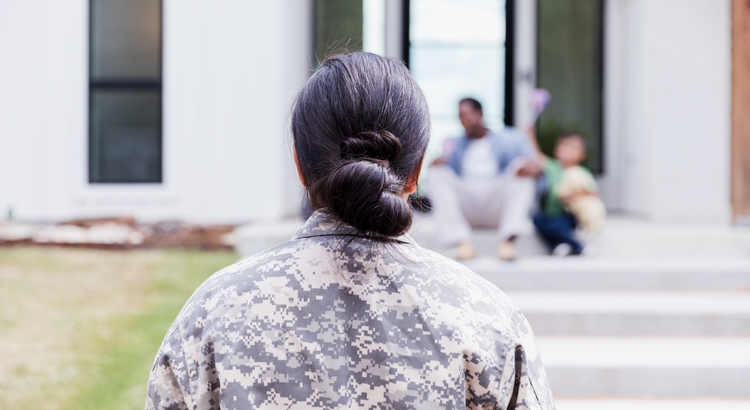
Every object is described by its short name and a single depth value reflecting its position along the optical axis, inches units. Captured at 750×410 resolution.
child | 307.0
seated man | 301.7
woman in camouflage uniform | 60.4
